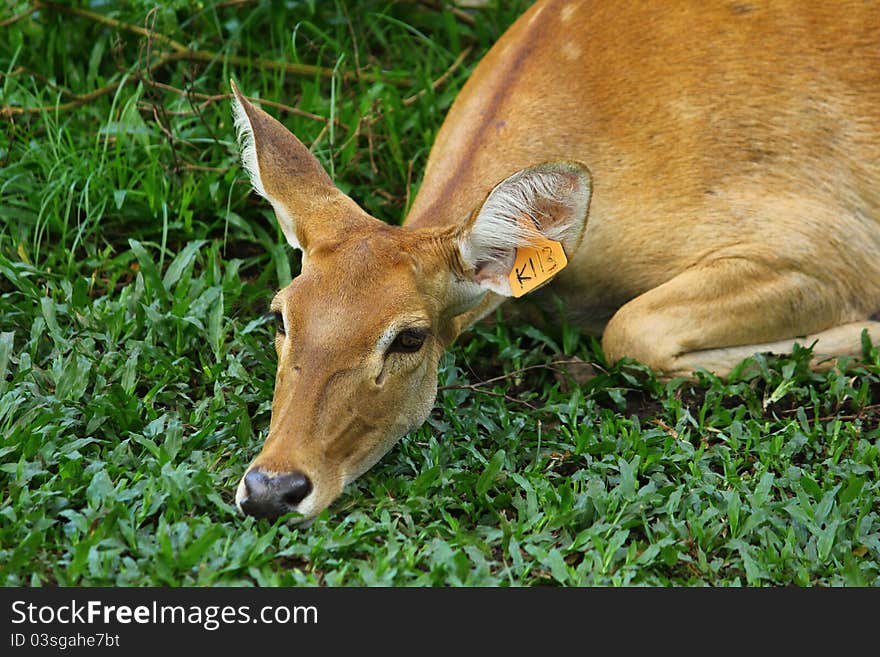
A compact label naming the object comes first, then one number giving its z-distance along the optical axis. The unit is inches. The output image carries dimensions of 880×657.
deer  447.5
